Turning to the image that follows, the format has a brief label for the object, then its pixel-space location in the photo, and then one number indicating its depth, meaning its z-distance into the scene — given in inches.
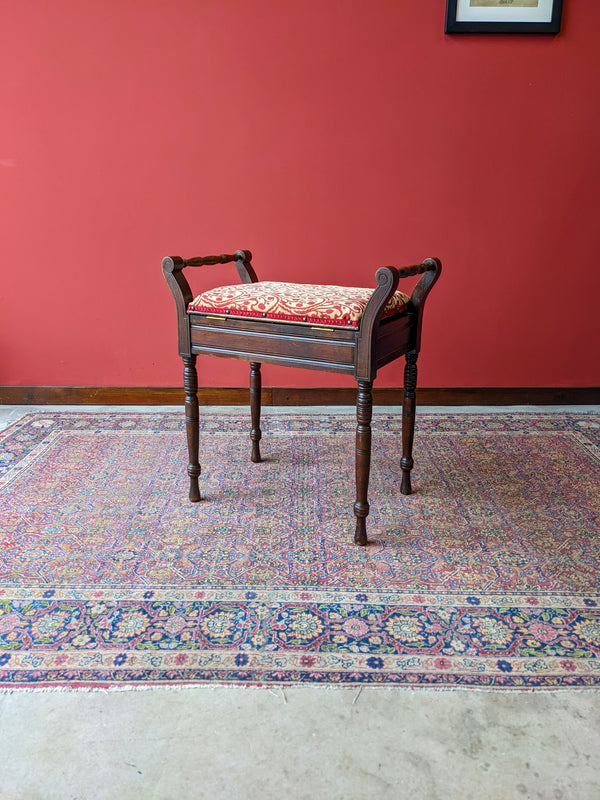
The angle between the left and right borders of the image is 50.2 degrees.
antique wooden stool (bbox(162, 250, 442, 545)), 70.9
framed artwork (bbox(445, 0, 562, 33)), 114.0
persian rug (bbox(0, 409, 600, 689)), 56.1
